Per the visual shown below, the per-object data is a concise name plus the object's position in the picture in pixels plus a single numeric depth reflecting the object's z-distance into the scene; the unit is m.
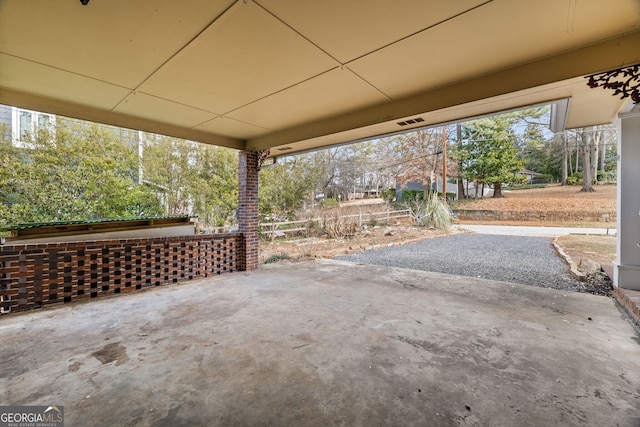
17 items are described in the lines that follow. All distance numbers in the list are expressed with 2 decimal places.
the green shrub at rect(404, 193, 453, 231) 11.55
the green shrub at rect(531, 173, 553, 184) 20.67
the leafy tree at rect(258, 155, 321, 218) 9.80
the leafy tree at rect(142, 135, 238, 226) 7.30
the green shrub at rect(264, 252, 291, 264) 6.38
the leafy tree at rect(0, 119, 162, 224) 5.31
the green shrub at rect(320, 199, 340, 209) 11.81
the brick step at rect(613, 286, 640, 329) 2.93
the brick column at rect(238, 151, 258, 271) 5.46
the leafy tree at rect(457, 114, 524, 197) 16.67
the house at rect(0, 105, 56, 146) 5.53
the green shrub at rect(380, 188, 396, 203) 17.73
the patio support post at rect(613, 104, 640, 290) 3.55
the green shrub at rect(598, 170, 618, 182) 15.86
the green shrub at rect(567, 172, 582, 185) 17.98
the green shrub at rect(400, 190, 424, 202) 17.25
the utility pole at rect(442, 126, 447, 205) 13.24
